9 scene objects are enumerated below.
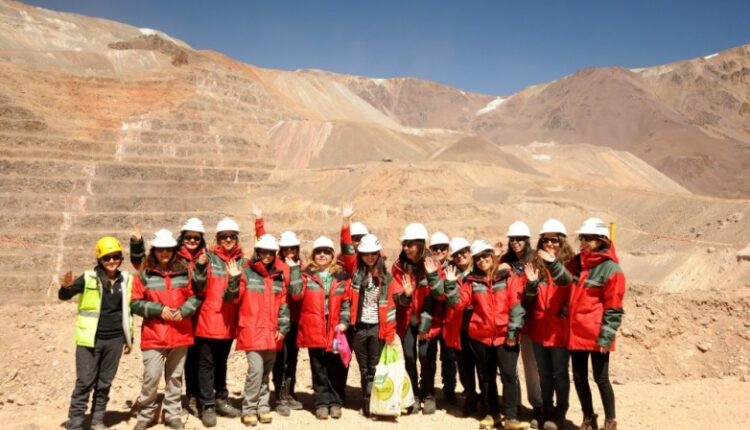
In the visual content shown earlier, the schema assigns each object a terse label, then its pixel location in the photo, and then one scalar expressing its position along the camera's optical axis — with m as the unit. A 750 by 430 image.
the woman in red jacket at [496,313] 6.16
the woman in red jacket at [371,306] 6.49
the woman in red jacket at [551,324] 5.98
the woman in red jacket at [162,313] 5.87
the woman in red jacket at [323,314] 6.54
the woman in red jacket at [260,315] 6.18
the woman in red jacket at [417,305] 6.42
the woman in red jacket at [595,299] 5.55
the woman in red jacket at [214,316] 6.16
